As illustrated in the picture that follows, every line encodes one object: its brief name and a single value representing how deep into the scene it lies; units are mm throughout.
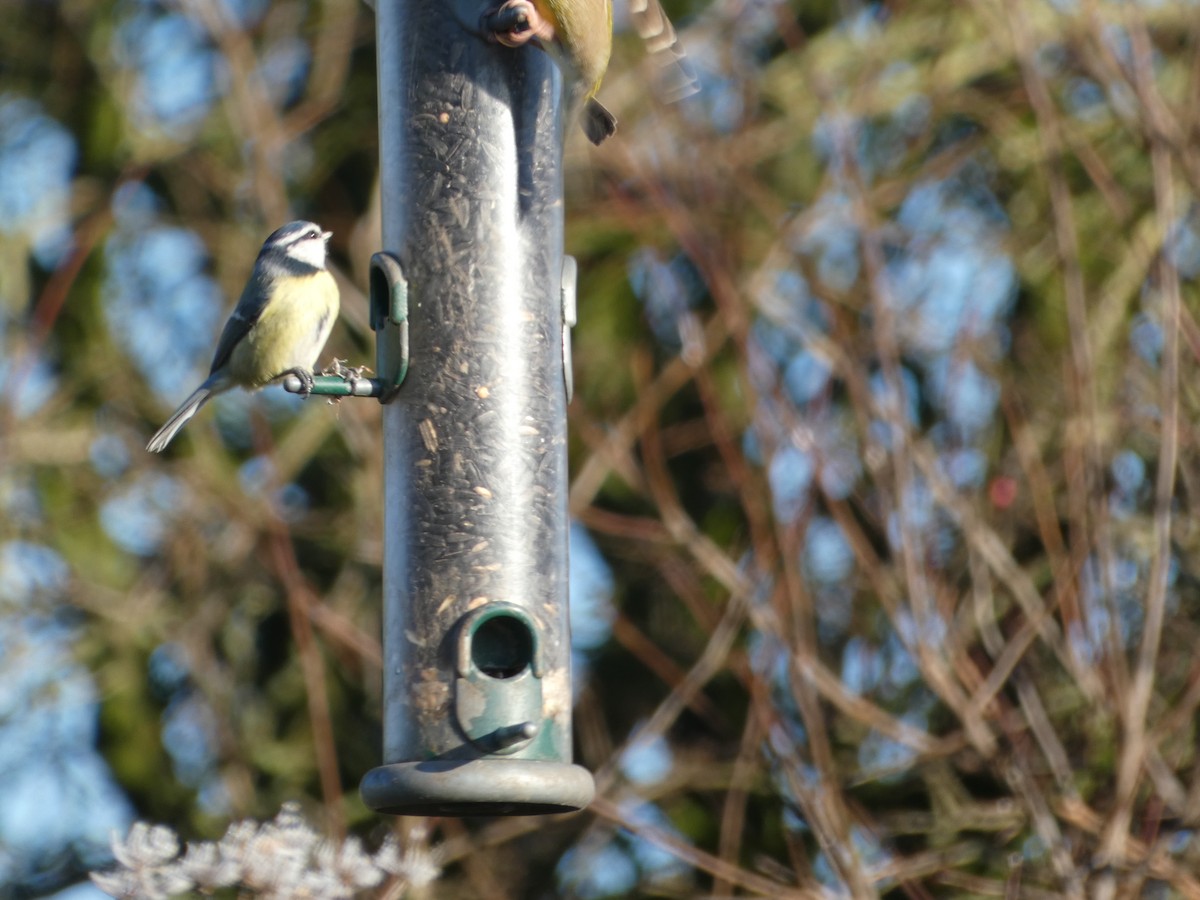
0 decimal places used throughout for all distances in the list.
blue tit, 11703
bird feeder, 9656
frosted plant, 7766
